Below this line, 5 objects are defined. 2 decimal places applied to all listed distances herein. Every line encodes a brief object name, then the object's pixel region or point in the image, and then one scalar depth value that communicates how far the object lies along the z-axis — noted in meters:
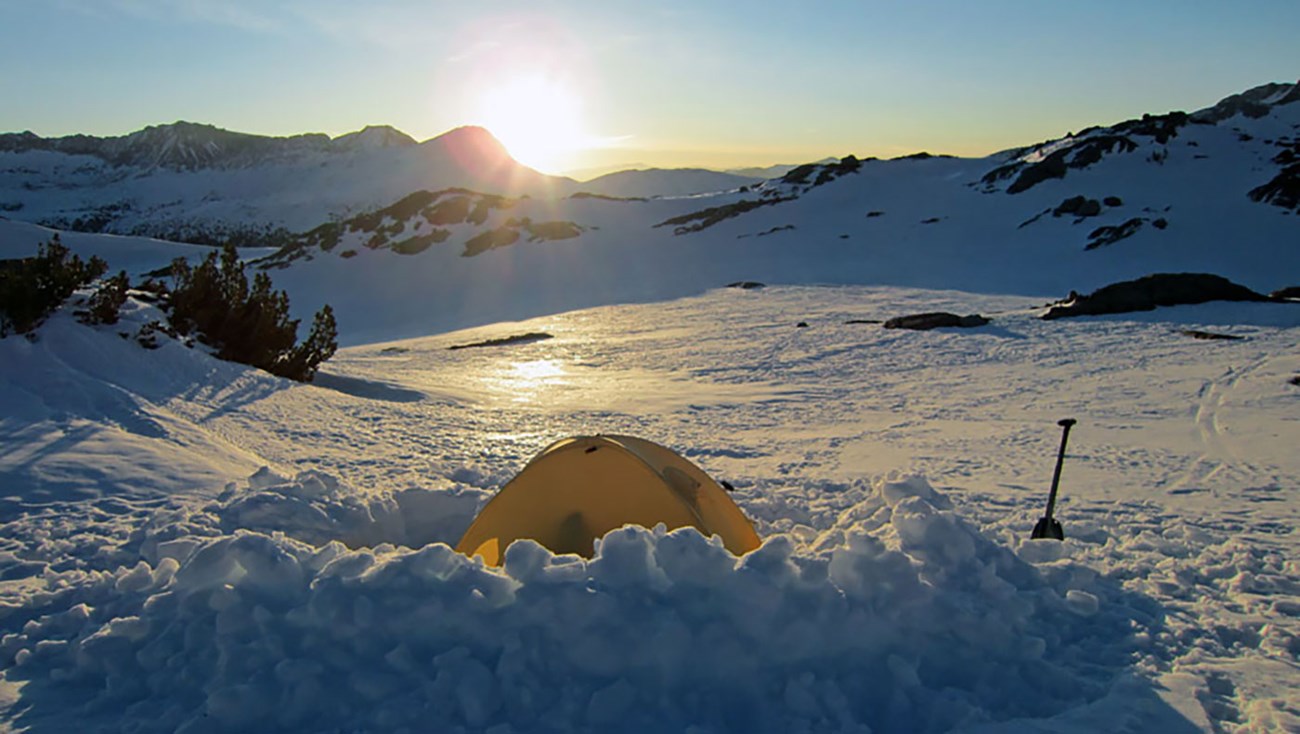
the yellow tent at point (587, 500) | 4.70
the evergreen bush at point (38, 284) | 7.91
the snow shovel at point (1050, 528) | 5.32
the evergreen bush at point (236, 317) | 11.33
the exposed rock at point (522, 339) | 21.58
